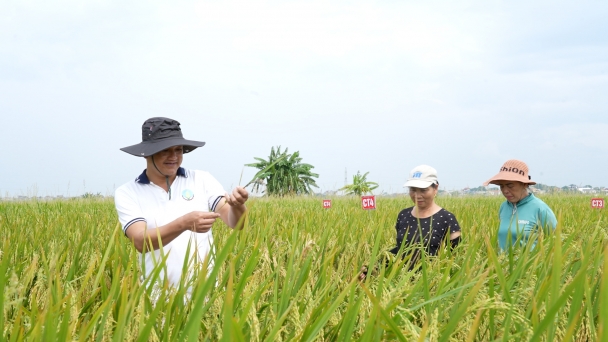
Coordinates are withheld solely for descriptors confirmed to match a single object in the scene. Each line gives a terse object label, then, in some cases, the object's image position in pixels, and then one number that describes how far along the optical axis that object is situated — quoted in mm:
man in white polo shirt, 2133
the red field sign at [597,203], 6422
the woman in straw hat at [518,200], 3076
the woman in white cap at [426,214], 2922
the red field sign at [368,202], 5437
